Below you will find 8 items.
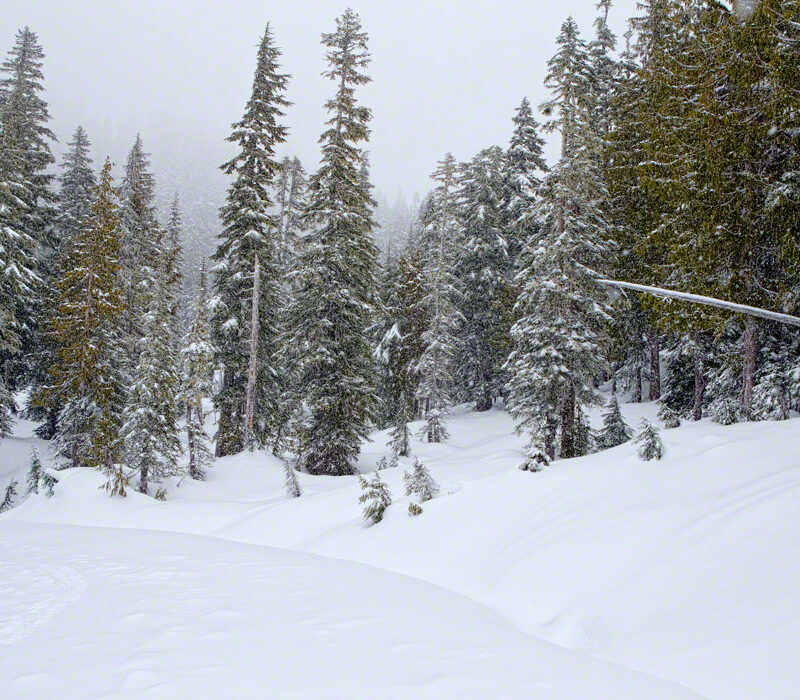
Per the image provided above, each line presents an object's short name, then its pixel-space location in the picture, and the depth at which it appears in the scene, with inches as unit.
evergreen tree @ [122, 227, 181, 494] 668.1
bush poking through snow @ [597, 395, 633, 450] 674.8
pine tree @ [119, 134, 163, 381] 962.7
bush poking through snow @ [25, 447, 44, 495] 721.0
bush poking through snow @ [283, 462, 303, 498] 567.2
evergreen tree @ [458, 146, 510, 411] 1187.3
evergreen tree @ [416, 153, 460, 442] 1046.4
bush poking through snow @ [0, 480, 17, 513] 745.5
